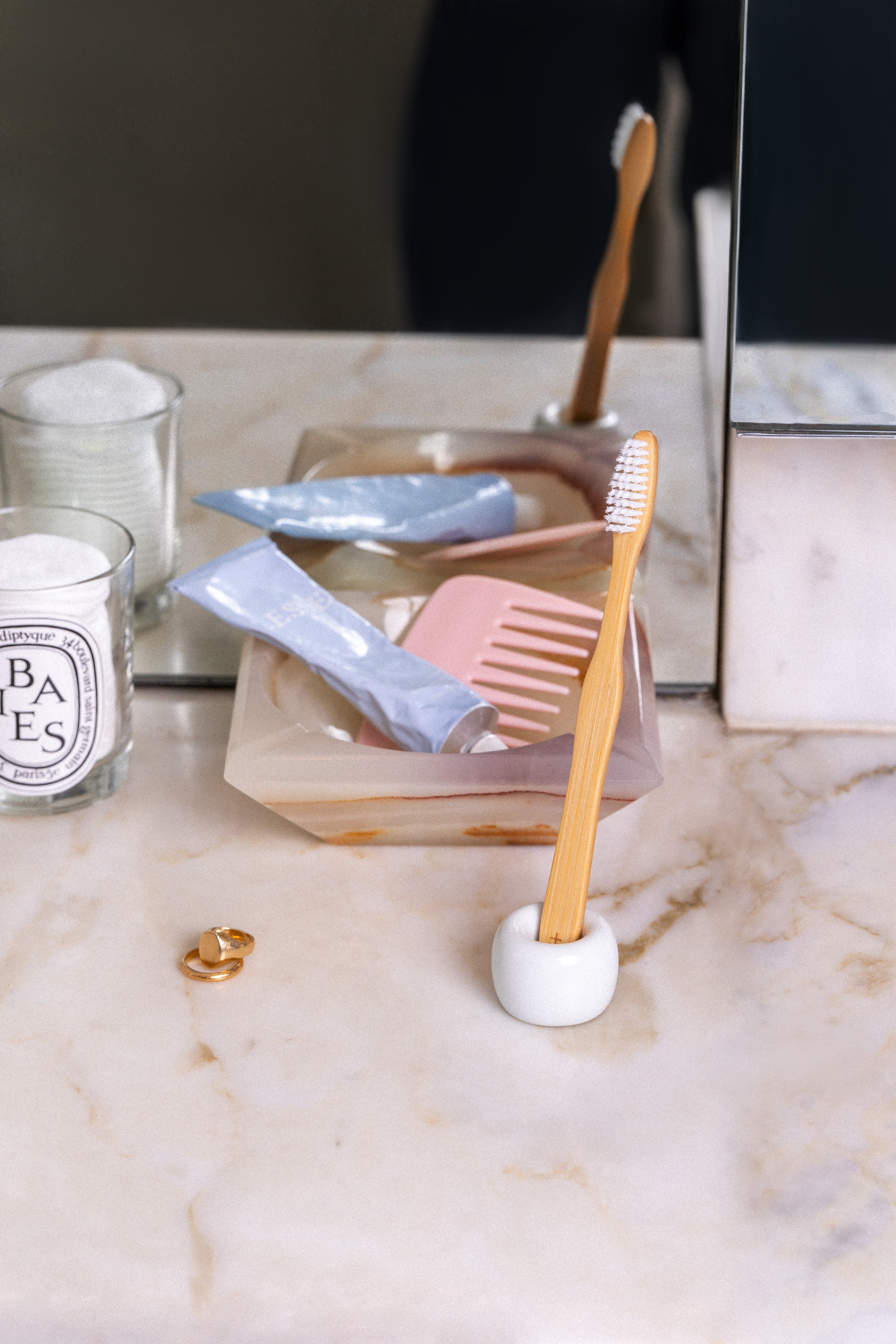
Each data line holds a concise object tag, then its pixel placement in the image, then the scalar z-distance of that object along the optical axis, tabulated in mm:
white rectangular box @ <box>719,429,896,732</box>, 1109
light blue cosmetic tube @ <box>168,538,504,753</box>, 1071
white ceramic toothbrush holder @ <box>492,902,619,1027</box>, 970
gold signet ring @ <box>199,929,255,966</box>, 1000
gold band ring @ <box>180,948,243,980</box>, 1000
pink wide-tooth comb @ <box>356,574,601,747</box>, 1108
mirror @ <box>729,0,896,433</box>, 1072
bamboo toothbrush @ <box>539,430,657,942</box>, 958
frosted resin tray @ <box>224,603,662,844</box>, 1022
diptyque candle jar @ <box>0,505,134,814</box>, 1032
